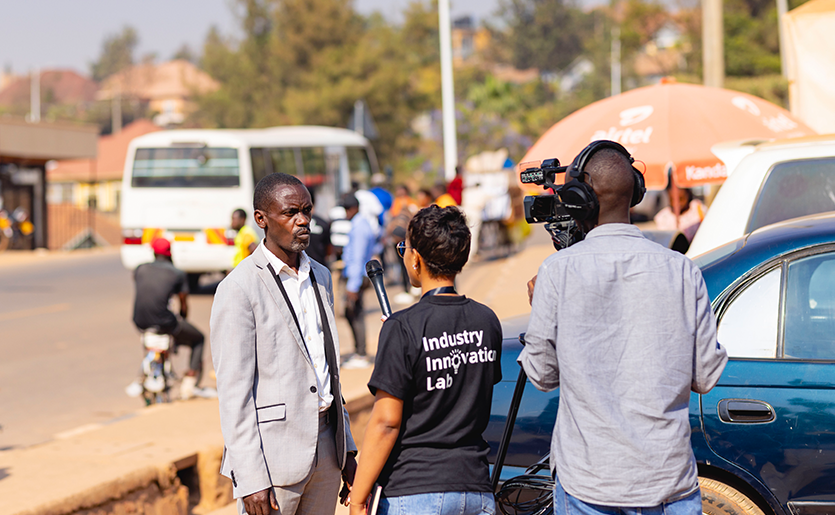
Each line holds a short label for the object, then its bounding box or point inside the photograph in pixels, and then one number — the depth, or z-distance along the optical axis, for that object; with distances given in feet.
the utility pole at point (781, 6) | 69.06
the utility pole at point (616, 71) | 213.25
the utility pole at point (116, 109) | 241.49
